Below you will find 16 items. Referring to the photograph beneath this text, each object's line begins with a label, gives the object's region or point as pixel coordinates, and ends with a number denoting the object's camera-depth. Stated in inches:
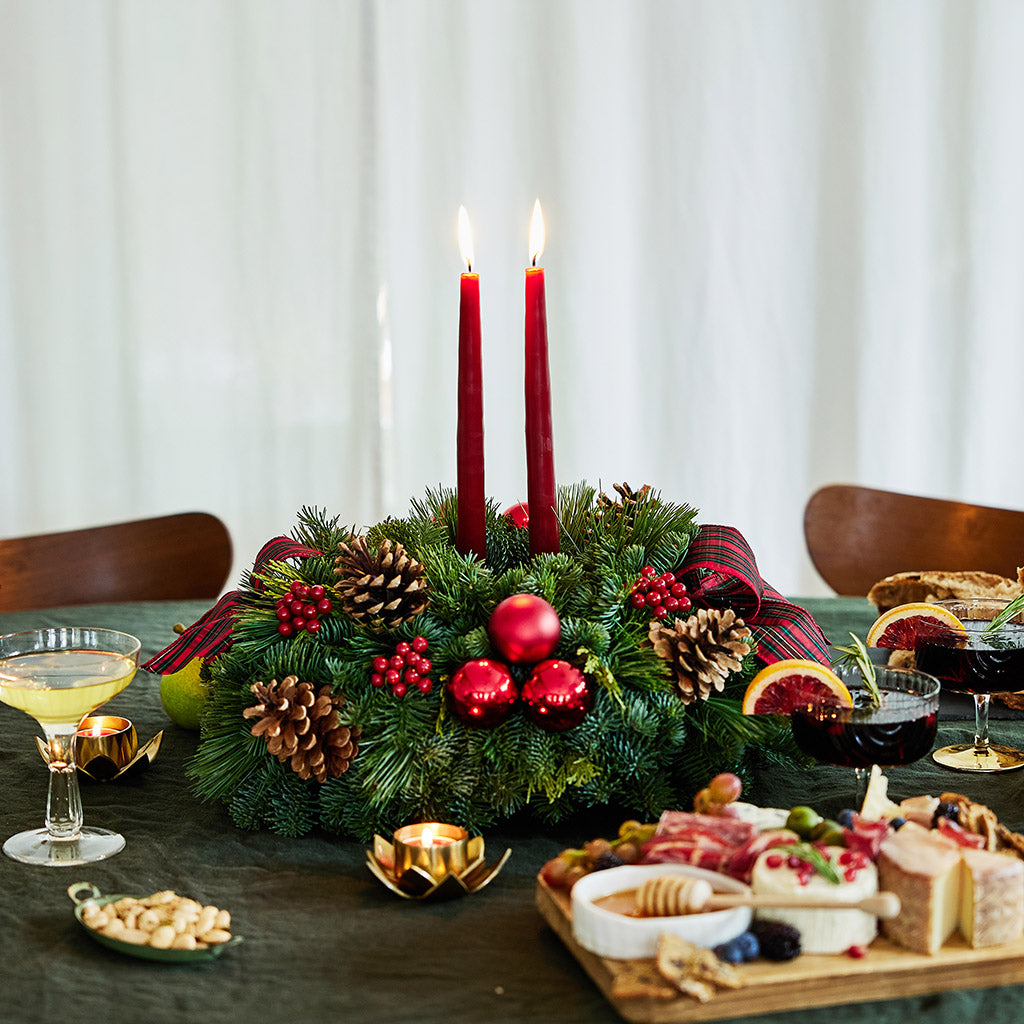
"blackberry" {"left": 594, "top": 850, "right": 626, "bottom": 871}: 29.6
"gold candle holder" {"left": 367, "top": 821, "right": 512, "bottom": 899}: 32.0
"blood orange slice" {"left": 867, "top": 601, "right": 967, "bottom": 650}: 43.3
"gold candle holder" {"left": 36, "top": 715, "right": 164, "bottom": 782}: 41.1
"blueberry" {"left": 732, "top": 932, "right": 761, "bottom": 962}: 26.5
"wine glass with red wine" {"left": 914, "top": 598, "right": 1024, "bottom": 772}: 41.3
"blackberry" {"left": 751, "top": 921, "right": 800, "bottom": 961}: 26.6
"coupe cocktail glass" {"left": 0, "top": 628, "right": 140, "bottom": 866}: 34.7
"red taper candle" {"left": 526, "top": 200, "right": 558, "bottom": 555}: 37.5
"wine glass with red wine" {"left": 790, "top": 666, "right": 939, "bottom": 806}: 34.6
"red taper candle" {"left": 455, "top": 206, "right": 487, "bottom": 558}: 37.4
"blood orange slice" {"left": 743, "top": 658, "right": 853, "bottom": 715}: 35.5
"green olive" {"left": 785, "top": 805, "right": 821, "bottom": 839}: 29.3
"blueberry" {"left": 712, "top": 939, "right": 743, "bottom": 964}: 26.4
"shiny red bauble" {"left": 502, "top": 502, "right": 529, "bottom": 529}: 44.5
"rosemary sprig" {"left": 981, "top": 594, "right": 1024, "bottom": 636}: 41.4
